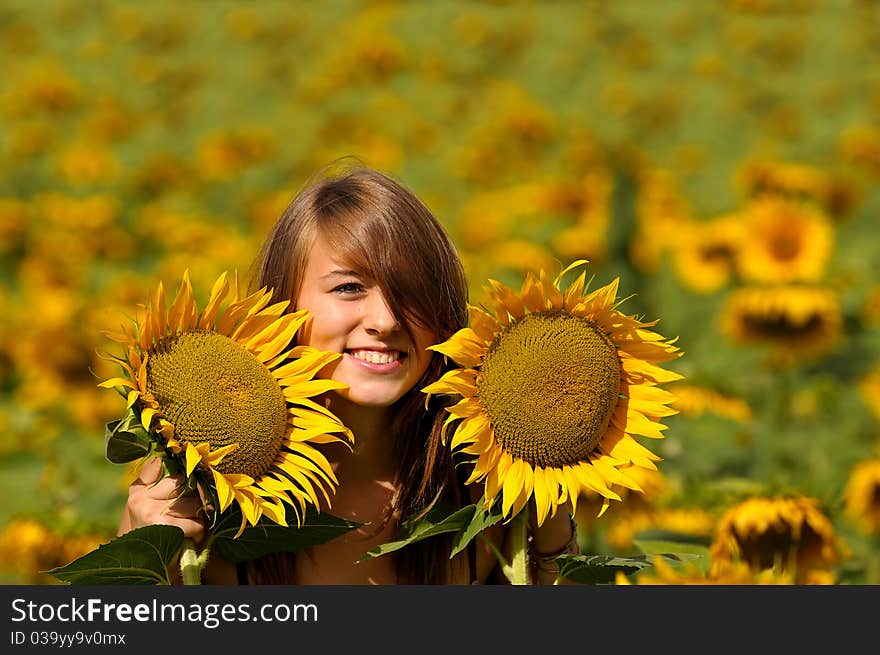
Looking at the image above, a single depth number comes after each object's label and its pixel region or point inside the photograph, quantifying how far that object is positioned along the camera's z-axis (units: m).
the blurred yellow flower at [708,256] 10.44
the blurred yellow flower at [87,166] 14.50
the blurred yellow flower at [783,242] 9.39
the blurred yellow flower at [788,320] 8.96
